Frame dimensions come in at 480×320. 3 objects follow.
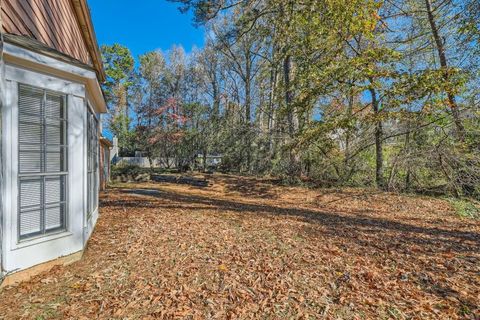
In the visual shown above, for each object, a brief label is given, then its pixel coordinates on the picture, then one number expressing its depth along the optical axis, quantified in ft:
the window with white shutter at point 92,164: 12.71
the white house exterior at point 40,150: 8.29
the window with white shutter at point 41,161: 9.05
